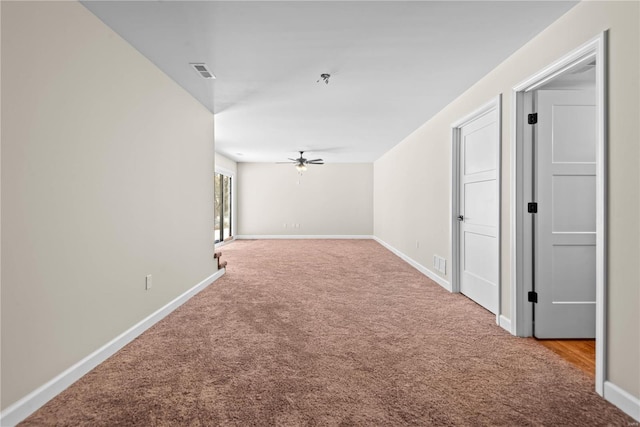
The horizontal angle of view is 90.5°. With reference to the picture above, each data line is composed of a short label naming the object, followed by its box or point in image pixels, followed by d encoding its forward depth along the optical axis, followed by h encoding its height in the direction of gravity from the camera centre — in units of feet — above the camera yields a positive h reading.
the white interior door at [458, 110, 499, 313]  10.64 +0.00
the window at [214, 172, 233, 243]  30.37 +0.27
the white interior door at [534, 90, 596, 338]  8.73 +0.03
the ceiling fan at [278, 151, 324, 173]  26.72 +4.04
